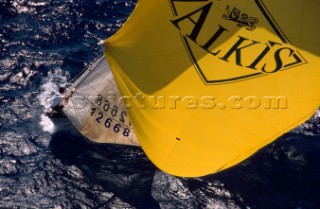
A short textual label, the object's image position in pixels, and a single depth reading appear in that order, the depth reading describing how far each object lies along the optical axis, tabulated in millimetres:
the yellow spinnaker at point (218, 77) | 21594
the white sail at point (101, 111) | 28562
